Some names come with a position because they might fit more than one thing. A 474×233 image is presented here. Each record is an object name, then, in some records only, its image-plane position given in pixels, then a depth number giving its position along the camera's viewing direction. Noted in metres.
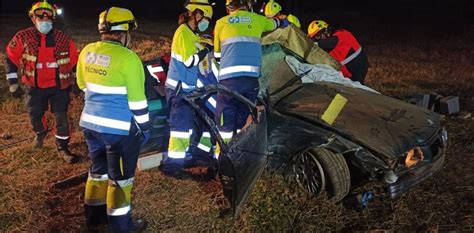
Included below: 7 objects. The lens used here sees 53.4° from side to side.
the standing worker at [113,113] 3.39
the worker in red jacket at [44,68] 5.18
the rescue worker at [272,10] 6.48
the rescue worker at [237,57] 4.62
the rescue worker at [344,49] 6.24
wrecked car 3.57
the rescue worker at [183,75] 4.57
